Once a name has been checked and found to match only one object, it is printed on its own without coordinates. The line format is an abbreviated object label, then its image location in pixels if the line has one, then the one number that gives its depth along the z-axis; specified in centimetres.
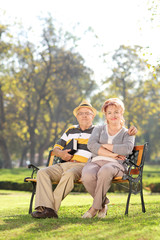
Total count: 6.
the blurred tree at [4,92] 2828
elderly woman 461
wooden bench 489
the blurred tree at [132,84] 2769
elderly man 481
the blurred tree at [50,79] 2927
